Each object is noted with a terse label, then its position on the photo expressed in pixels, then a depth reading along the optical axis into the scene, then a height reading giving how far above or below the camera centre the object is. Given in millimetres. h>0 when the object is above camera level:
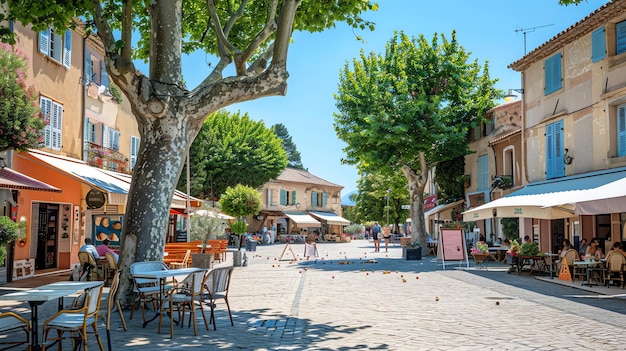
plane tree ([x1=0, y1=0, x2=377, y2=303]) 9570 +2280
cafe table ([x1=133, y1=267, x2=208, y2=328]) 8125 -762
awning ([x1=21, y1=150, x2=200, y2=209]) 14453 +1275
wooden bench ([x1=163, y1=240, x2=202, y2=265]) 17266 -894
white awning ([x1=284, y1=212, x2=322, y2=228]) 51688 +286
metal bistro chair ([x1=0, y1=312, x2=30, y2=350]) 5777 -1070
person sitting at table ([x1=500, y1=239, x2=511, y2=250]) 21811 -779
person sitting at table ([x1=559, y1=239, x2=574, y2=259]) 15739 -603
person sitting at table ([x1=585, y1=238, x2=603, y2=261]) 15098 -634
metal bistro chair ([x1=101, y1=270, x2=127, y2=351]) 6467 -1025
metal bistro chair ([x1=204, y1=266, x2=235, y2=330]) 8164 -880
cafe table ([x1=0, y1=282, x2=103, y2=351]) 5746 -778
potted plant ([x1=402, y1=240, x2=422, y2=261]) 24172 -1188
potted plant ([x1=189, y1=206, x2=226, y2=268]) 24406 -168
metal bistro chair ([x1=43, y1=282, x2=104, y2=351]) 5977 -1074
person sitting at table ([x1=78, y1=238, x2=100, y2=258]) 13038 -655
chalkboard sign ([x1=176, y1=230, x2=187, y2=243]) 24141 -598
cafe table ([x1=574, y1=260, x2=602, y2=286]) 13768 -985
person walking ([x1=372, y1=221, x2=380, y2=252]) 31203 -615
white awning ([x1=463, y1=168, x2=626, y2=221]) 13086 +709
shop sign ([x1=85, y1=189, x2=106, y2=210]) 15031 +588
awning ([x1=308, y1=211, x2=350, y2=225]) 54288 +523
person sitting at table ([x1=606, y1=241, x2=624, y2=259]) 13320 -554
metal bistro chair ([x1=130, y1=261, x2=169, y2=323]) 8609 -1012
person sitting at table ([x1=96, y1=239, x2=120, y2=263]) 13742 -680
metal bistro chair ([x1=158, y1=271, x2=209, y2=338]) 7847 -1039
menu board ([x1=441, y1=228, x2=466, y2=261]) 19531 -681
